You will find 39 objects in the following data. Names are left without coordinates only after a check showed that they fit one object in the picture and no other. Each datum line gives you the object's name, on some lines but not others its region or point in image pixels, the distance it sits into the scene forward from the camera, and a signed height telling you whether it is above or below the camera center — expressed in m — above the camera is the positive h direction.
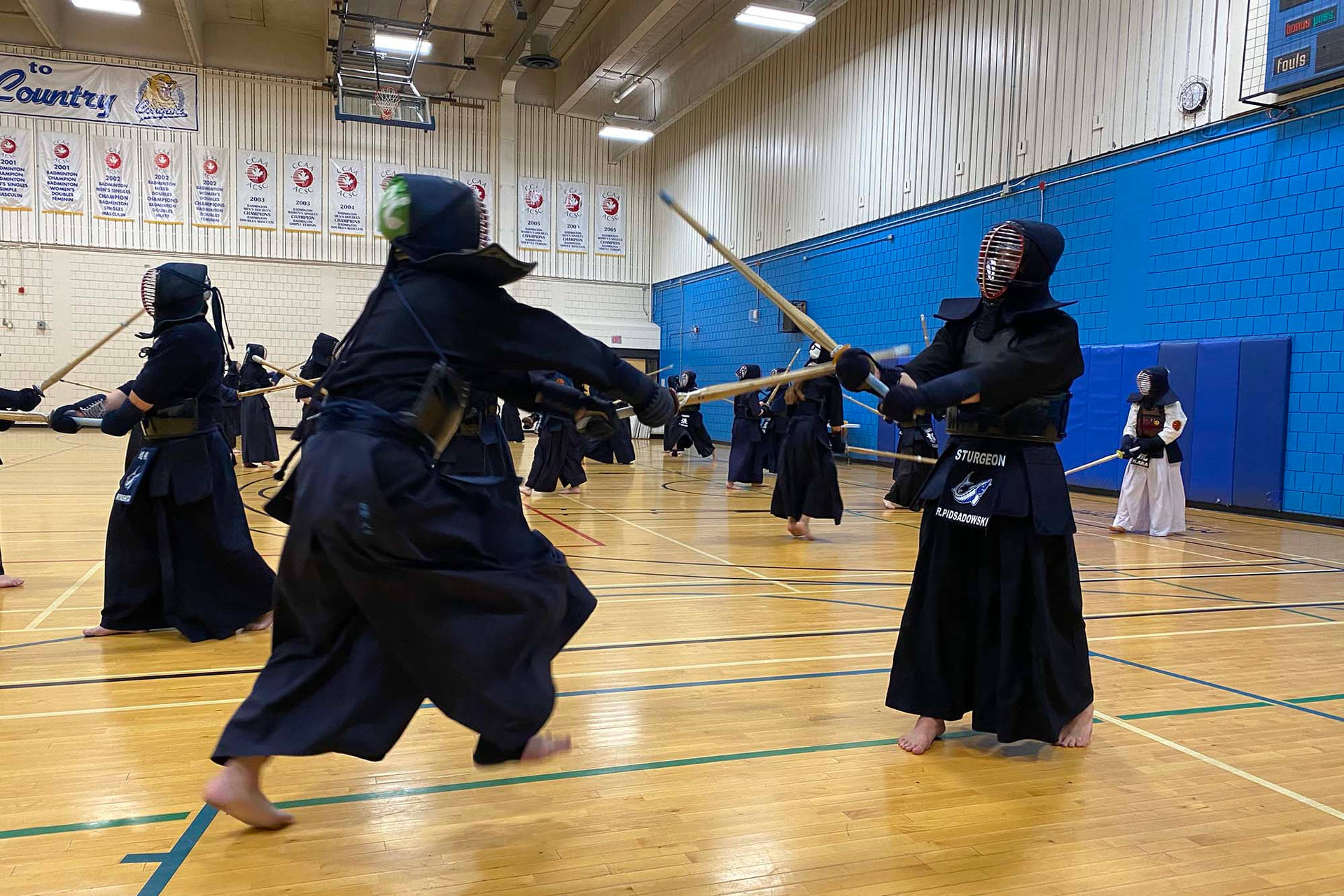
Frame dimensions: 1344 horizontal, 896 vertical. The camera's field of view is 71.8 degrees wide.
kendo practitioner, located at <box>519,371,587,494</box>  11.07 -1.03
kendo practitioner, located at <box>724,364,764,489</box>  12.78 -0.88
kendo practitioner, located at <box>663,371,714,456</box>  17.78 -1.16
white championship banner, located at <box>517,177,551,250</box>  23.41 +4.05
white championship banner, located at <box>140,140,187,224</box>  20.56 +4.05
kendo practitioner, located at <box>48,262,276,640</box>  4.31 -0.65
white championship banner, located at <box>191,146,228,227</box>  20.92 +4.00
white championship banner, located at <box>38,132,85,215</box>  19.80 +4.03
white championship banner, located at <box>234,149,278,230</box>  21.23 +4.07
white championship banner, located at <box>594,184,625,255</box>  24.44 +4.07
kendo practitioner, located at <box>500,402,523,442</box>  15.57 -0.85
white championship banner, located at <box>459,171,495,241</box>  23.00 +4.73
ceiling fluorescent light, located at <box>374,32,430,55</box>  16.72 +5.95
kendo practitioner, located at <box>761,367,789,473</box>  10.44 -0.62
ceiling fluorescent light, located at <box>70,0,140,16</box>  16.09 +6.17
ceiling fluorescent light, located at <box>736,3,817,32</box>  14.55 +5.73
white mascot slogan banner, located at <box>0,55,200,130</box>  19.59 +5.77
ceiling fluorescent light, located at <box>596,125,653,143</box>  20.03 +5.23
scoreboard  9.09 +3.49
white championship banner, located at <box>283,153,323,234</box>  21.61 +4.04
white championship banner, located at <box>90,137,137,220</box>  20.14 +3.99
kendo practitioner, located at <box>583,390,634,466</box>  16.34 -1.37
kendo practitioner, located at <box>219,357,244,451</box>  13.01 -0.76
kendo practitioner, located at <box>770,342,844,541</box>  8.16 -0.70
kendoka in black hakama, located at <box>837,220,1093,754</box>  3.08 -0.52
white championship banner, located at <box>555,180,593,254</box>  23.89 +4.06
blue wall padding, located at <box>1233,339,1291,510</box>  10.07 -0.34
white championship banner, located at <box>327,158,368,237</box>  21.97 +4.01
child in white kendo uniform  9.05 -0.75
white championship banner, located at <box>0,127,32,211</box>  19.55 +4.01
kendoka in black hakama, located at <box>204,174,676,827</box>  2.21 -0.44
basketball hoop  19.47 +5.64
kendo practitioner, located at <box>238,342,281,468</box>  13.41 -0.85
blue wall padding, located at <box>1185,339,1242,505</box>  10.53 -0.31
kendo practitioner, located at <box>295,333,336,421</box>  8.83 +0.08
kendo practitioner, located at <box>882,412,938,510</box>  10.46 -1.02
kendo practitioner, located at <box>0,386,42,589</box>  4.96 -0.22
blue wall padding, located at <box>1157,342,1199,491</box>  10.90 +0.17
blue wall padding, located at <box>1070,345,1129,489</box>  11.82 -0.31
